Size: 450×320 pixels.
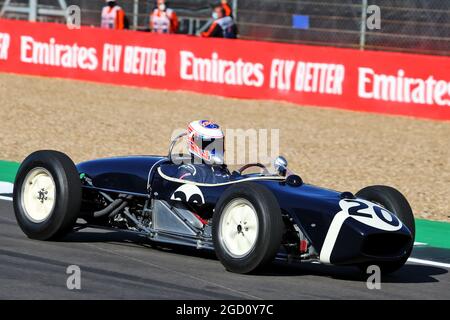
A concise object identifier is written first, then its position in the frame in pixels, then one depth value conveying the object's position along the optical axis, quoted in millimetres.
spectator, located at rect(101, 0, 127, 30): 25250
